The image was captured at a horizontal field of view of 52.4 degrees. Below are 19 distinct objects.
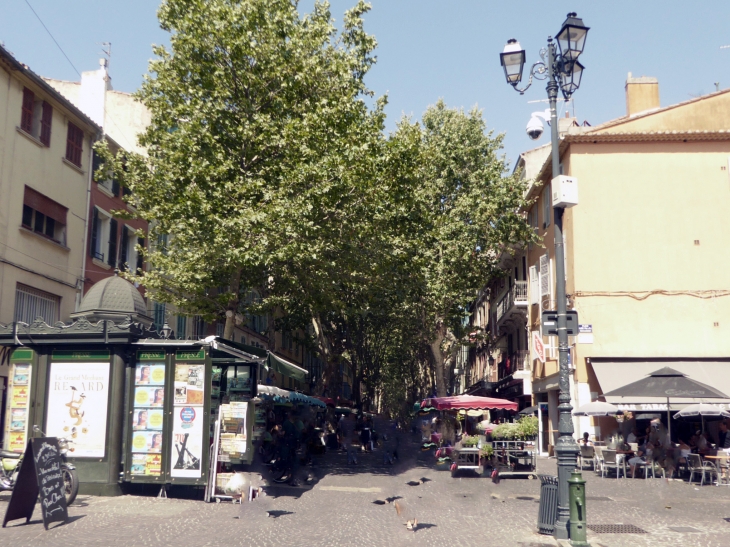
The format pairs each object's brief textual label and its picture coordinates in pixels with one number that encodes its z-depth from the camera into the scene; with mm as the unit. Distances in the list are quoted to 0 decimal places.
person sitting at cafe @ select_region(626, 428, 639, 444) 21719
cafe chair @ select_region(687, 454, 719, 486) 17812
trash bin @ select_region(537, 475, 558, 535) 10562
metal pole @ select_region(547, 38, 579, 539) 10258
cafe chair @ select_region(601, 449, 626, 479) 19234
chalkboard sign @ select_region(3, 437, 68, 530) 9867
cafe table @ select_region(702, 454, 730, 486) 17609
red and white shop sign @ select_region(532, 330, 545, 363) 27984
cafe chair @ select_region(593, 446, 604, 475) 19812
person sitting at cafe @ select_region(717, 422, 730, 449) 19861
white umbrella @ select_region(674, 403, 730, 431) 19219
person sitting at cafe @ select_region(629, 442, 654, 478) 19141
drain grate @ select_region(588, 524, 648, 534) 11023
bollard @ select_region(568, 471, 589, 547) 9641
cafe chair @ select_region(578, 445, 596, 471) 20859
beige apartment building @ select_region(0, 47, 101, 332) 20594
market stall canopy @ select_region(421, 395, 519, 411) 23266
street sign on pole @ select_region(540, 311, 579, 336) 11055
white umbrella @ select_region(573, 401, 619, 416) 21125
